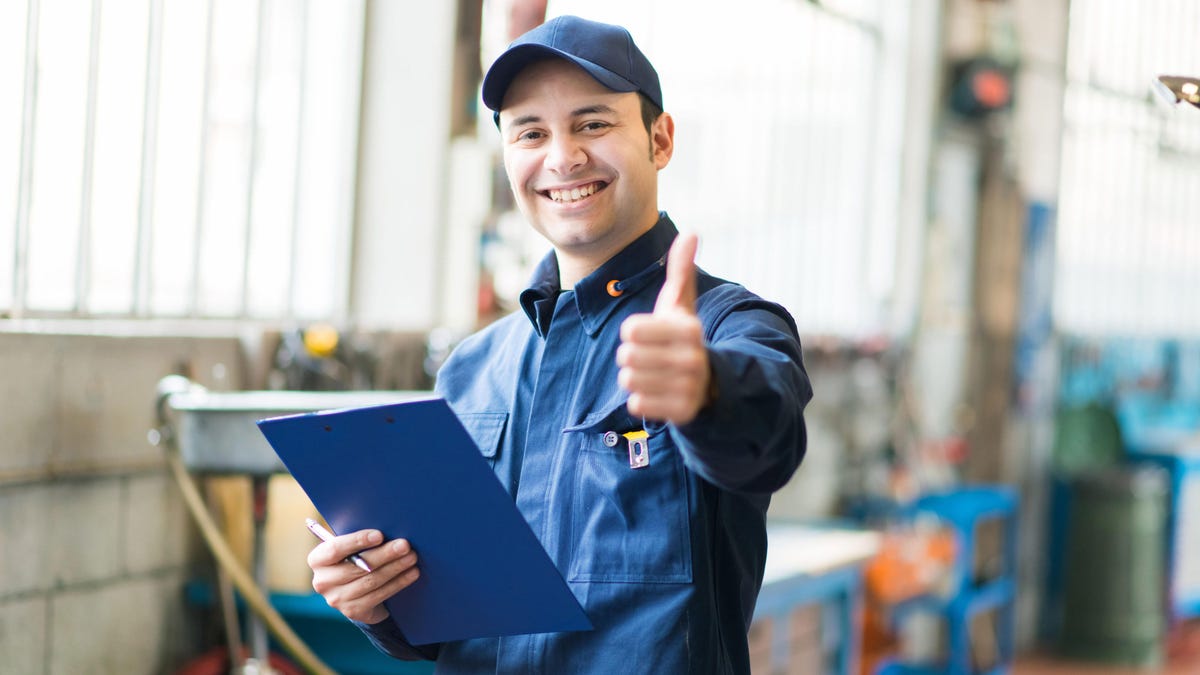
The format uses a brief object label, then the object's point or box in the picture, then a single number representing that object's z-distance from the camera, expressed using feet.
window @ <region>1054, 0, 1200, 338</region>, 24.49
